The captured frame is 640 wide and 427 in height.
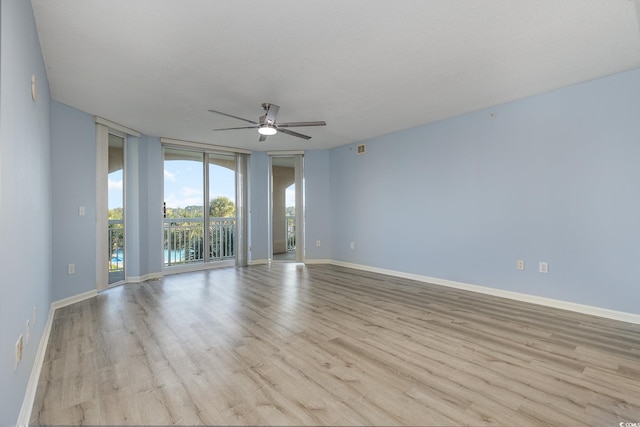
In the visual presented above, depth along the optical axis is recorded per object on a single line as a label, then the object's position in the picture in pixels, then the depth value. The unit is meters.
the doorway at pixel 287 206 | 6.32
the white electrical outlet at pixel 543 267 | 3.37
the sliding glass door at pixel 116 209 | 4.48
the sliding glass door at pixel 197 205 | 5.53
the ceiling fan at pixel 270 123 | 3.25
